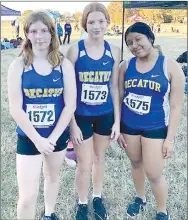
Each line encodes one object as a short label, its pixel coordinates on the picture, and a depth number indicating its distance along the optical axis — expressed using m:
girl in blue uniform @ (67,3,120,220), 1.54
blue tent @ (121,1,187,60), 5.14
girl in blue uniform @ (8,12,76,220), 1.39
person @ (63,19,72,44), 11.28
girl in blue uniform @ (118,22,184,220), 1.49
